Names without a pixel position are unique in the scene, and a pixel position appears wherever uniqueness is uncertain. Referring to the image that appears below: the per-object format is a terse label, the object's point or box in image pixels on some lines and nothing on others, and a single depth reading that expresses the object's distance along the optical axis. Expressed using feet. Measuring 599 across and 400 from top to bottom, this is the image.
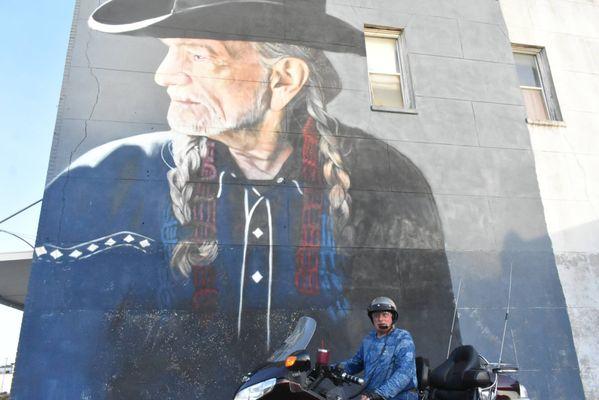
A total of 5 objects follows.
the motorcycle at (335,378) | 10.52
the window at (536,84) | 28.99
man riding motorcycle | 12.13
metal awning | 23.18
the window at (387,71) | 27.01
